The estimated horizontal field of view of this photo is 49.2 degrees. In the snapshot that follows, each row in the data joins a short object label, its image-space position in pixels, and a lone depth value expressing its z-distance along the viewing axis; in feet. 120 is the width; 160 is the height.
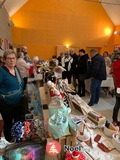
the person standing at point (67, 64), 14.61
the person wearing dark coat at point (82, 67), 12.34
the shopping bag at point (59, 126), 2.59
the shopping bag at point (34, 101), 5.40
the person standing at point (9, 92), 4.89
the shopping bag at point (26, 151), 2.62
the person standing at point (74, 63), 14.55
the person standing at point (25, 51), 12.51
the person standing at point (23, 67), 9.34
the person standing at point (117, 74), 6.82
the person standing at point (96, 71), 9.38
